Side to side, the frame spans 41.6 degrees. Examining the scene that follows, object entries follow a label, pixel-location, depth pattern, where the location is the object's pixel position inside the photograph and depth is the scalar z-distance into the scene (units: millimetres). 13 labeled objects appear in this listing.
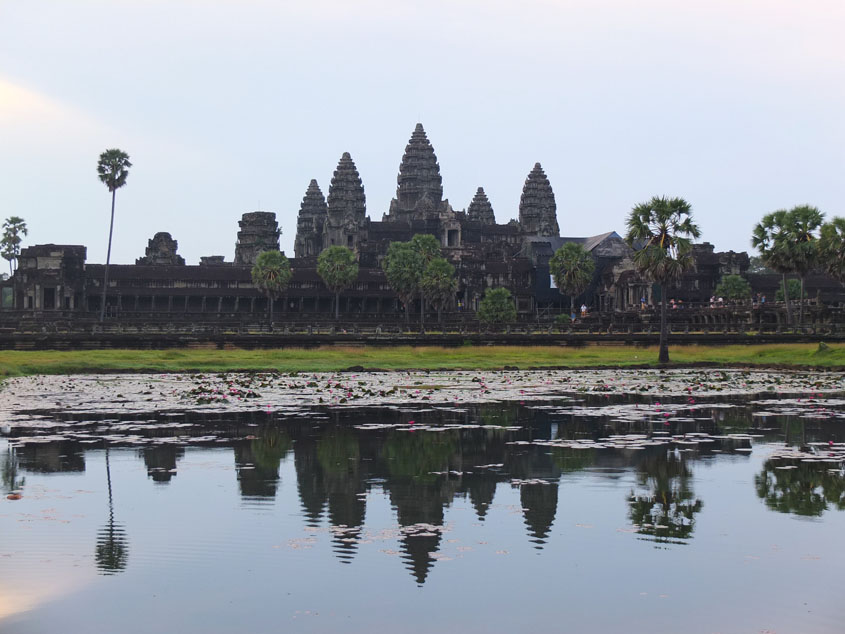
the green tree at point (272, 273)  114812
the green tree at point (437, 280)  111688
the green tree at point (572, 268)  117125
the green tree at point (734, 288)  126562
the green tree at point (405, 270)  113188
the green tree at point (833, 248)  70062
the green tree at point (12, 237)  157125
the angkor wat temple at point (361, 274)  125438
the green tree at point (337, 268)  118812
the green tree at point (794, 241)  75375
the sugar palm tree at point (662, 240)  59031
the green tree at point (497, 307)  112625
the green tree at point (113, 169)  112500
